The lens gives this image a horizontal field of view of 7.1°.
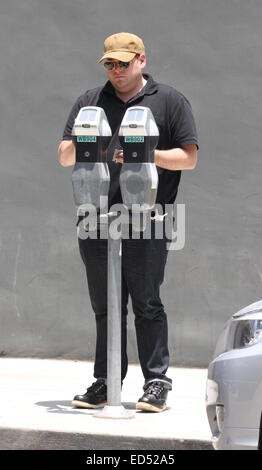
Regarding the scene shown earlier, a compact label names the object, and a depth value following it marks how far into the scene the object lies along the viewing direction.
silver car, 7.95
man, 11.35
